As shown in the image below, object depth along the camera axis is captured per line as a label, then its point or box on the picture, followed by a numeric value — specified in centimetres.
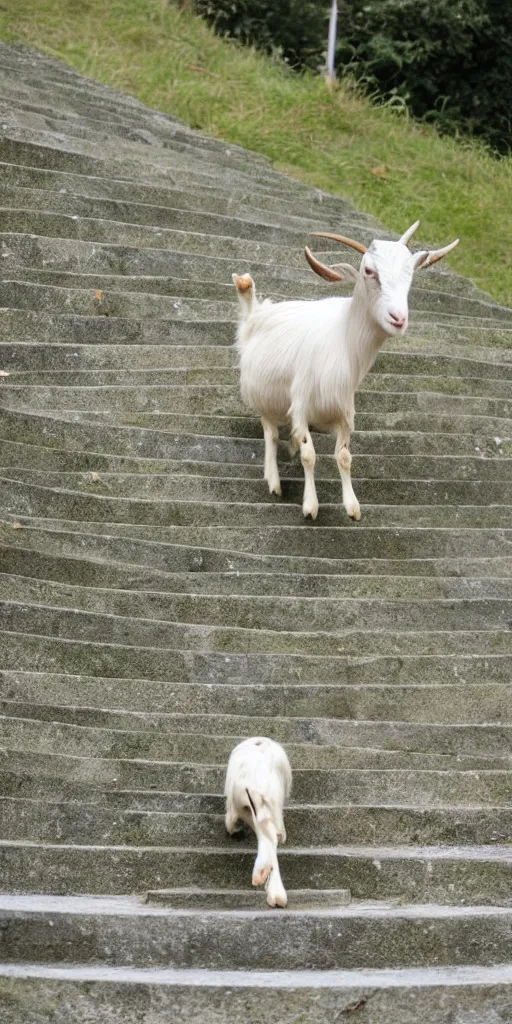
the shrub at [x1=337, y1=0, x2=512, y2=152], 3916
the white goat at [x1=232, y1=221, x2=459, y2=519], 1702
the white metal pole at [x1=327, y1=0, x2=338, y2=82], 3478
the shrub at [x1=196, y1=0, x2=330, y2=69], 4028
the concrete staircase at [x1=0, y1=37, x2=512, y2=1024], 1070
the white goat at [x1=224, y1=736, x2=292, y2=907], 1115
